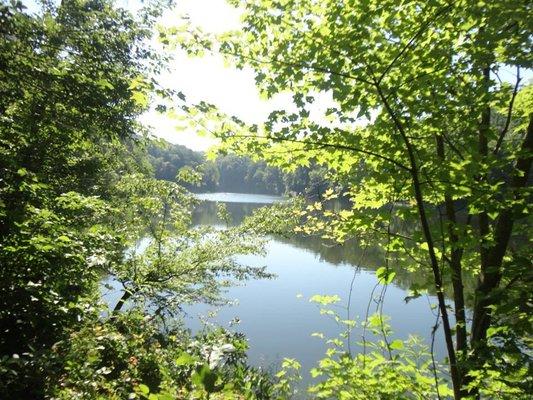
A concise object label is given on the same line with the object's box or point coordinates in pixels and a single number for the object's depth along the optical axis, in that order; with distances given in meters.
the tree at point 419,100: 2.92
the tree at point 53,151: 4.08
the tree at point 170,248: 9.65
